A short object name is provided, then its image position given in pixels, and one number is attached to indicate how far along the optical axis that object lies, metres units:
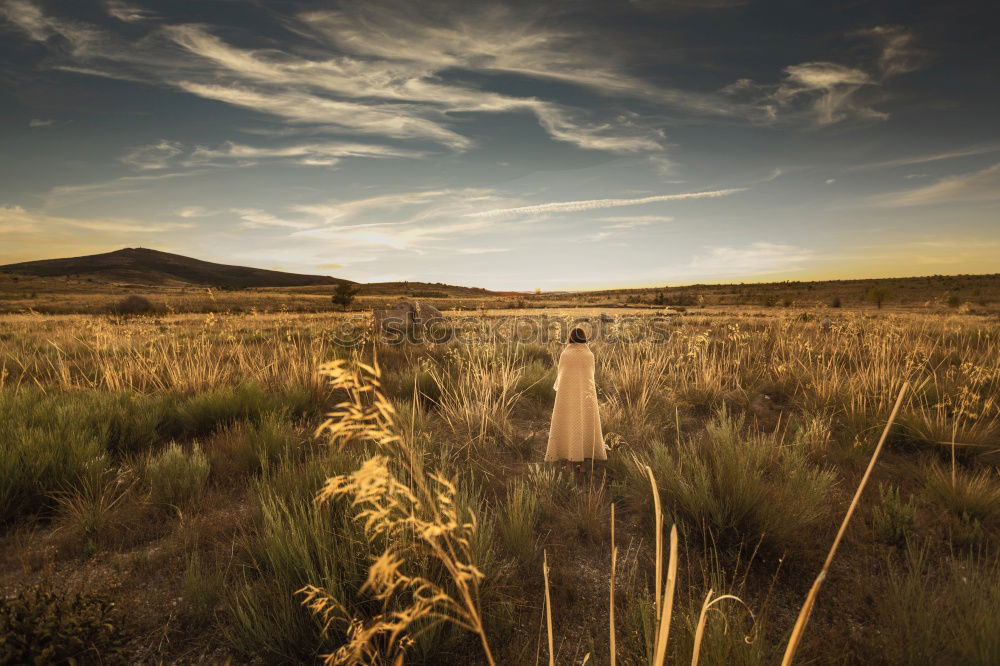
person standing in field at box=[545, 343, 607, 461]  4.09
